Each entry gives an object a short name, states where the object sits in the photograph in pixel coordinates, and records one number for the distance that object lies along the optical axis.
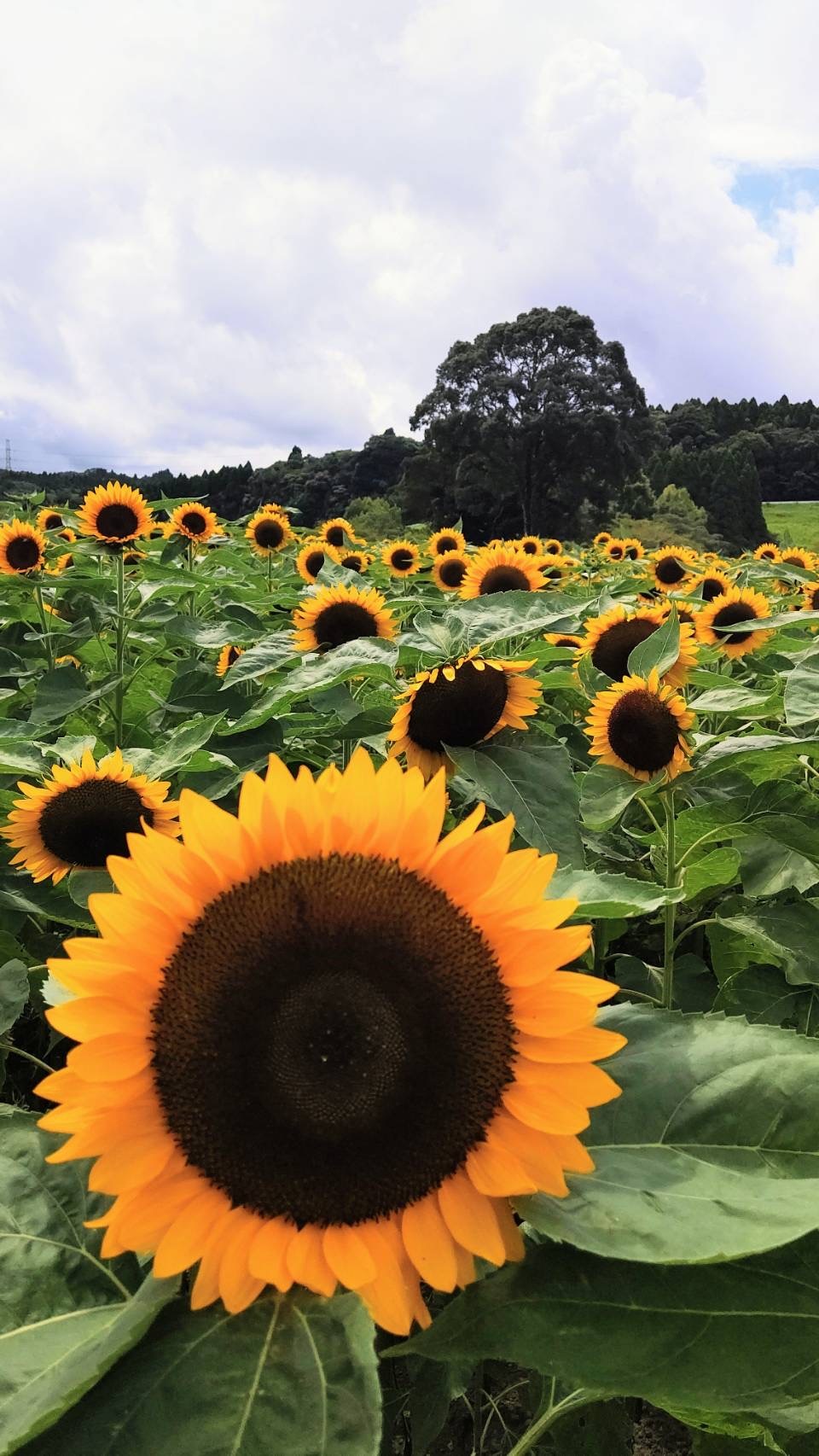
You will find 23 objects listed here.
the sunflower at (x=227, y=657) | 3.16
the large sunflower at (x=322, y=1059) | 0.73
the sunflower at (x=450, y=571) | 5.15
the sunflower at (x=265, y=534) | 6.59
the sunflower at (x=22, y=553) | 4.32
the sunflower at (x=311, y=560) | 5.11
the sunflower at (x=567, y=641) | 3.42
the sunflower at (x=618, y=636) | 2.75
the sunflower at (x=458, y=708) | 1.79
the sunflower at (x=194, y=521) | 5.45
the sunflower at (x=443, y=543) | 6.48
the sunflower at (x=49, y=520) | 6.07
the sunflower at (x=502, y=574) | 3.62
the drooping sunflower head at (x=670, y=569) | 5.89
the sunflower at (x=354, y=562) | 5.84
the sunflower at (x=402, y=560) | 6.12
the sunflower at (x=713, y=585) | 5.09
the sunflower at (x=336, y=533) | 7.42
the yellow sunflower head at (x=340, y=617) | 2.85
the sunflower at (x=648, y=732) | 2.02
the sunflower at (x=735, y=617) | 3.90
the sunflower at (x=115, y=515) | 4.20
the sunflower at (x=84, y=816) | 1.80
